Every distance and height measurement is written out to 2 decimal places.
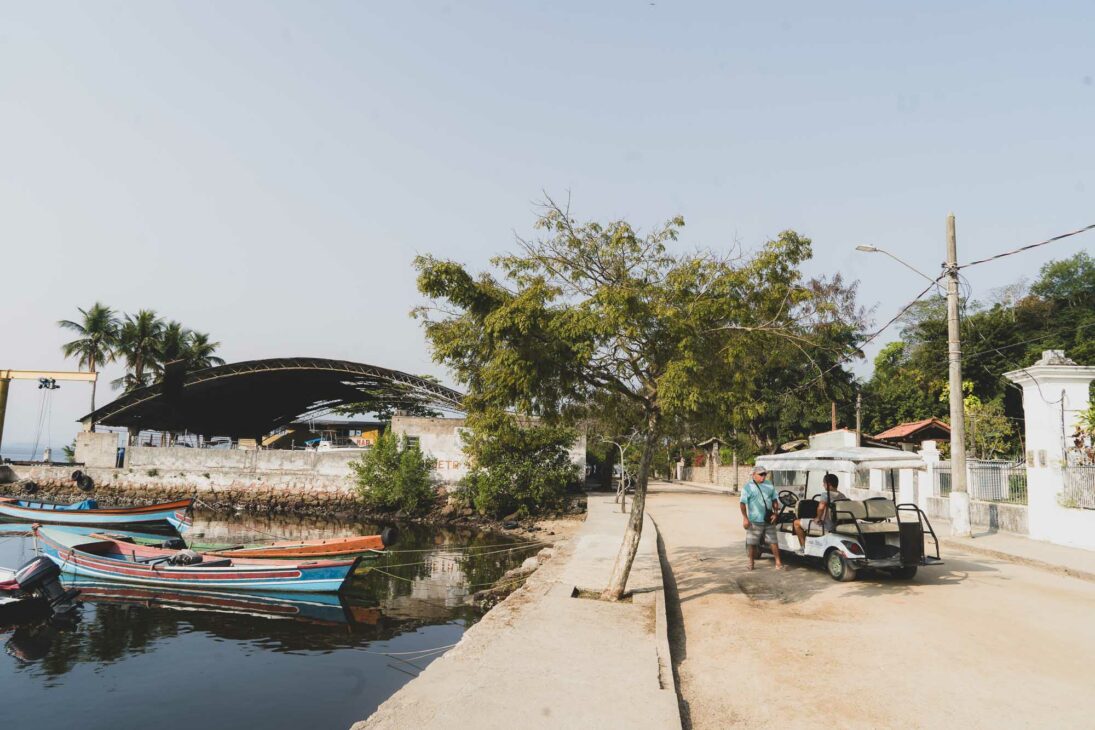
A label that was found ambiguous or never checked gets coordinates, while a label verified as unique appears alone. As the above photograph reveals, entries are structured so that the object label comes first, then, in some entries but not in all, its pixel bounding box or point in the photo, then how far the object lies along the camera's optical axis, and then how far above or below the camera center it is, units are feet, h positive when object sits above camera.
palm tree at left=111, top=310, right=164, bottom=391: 176.24 +22.87
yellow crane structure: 147.23 +11.44
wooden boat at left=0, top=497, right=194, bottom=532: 89.04 -10.94
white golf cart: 36.40 -3.38
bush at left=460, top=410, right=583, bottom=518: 98.48 -2.93
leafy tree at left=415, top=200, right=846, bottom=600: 29.50 +5.64
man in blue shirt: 40.19 -2.77
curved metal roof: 130.00 +10.17
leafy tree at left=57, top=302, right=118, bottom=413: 173.37 +24.32
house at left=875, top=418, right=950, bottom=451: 118.11 +6.98
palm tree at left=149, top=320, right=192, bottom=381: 180.86 +23.46
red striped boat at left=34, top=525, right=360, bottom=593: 46.83 -9.39
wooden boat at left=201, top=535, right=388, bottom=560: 47.52 -7.82
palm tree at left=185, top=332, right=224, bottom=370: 192.03 +24.23
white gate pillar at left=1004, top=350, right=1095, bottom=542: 51.80 +4.30
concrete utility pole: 55.57 +3.22
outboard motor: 40.93 -9.20
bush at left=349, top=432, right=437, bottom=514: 106.52 -4.99
